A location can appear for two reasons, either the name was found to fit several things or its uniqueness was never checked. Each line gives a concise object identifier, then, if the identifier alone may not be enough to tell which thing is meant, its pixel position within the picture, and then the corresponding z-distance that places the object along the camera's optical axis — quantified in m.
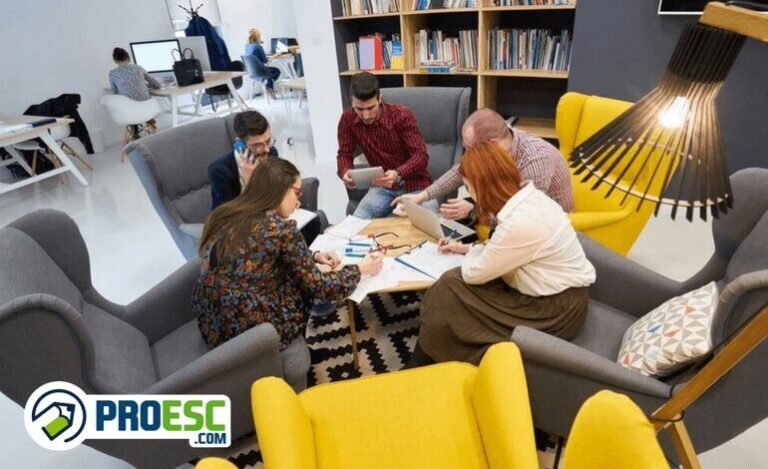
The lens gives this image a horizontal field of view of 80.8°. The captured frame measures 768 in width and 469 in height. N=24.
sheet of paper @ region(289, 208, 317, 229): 2.43
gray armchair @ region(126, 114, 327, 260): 2.49
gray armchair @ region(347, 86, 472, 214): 3.14
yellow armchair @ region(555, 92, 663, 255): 2.32
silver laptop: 2.25
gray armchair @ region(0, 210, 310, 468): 1.29
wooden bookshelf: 3.76
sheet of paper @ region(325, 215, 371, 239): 2.43
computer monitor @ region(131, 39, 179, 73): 6.30
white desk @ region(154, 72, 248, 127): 5.96
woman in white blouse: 1.65
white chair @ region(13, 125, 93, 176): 4.84
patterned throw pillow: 1.36
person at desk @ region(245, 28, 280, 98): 7.58
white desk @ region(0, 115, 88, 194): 4.25
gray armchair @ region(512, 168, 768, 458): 1.28
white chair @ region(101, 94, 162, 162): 5.35
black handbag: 5.94
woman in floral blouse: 1.64
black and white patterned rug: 2.25
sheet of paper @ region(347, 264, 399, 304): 1.94
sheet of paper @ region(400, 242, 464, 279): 2.05
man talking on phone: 2.45
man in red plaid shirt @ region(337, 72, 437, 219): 2.92
